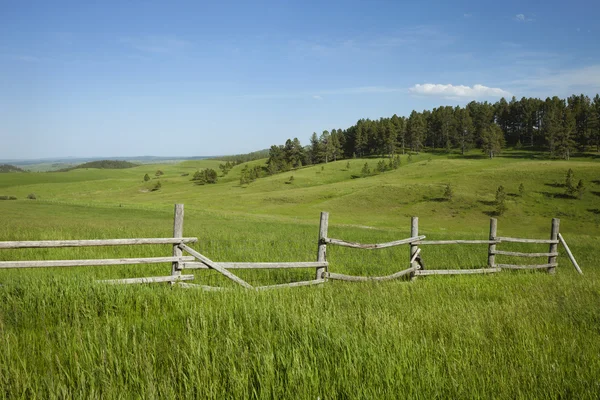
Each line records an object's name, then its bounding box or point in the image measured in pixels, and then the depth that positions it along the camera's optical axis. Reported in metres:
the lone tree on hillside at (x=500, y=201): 46.94
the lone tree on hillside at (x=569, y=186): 50.28
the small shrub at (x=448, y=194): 52.83
